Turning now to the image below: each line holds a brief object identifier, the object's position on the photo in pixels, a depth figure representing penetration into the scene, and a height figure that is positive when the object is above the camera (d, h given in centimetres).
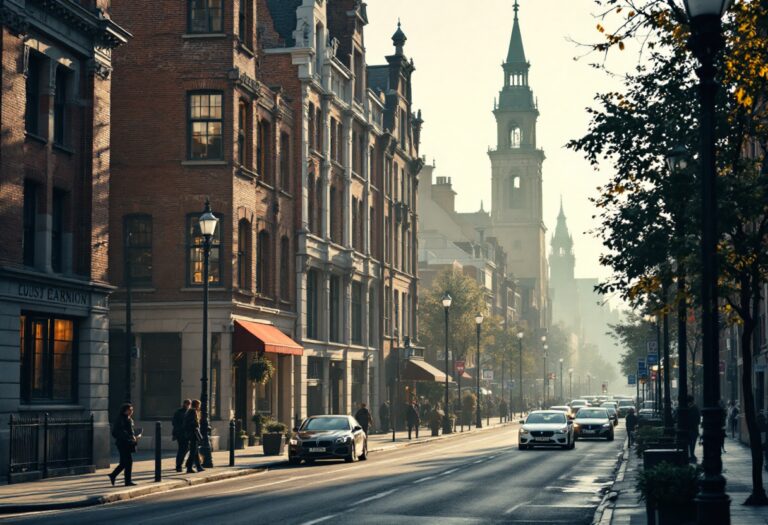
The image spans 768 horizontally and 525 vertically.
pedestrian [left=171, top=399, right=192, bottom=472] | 3206 -187
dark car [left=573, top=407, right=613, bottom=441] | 5847 -292
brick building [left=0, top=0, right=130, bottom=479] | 2906 +392
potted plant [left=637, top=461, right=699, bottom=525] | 1625 -170
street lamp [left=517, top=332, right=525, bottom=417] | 10249 +154
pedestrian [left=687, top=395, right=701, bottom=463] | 3601 -191
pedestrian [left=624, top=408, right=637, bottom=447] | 5322 -244
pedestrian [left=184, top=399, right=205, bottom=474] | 3152 -170
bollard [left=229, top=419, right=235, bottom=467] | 3438 -218
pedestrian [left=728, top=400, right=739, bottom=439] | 5684 -246
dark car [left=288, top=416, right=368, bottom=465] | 3656 -218
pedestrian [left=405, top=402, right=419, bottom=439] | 5862 -237
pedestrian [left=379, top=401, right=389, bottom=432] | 6519 -259
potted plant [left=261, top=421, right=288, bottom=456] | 4166 -252
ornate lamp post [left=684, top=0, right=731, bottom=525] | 1160 +154
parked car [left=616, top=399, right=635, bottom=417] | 9815 -341
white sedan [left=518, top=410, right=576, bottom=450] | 4703 -260
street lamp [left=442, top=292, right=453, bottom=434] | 6624 -304
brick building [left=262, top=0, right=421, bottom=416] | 5425 +854
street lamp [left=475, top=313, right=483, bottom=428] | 7550 +103
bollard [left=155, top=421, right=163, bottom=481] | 2775 -200
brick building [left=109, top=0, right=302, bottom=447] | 4438 +594
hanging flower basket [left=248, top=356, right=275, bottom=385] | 4566 -18
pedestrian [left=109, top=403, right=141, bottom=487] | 2703 -161
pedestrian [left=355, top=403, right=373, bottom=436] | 5144 -211
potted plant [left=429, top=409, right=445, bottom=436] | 6228 -281
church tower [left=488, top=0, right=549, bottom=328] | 18400 +2717
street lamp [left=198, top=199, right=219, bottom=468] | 3169 +47
